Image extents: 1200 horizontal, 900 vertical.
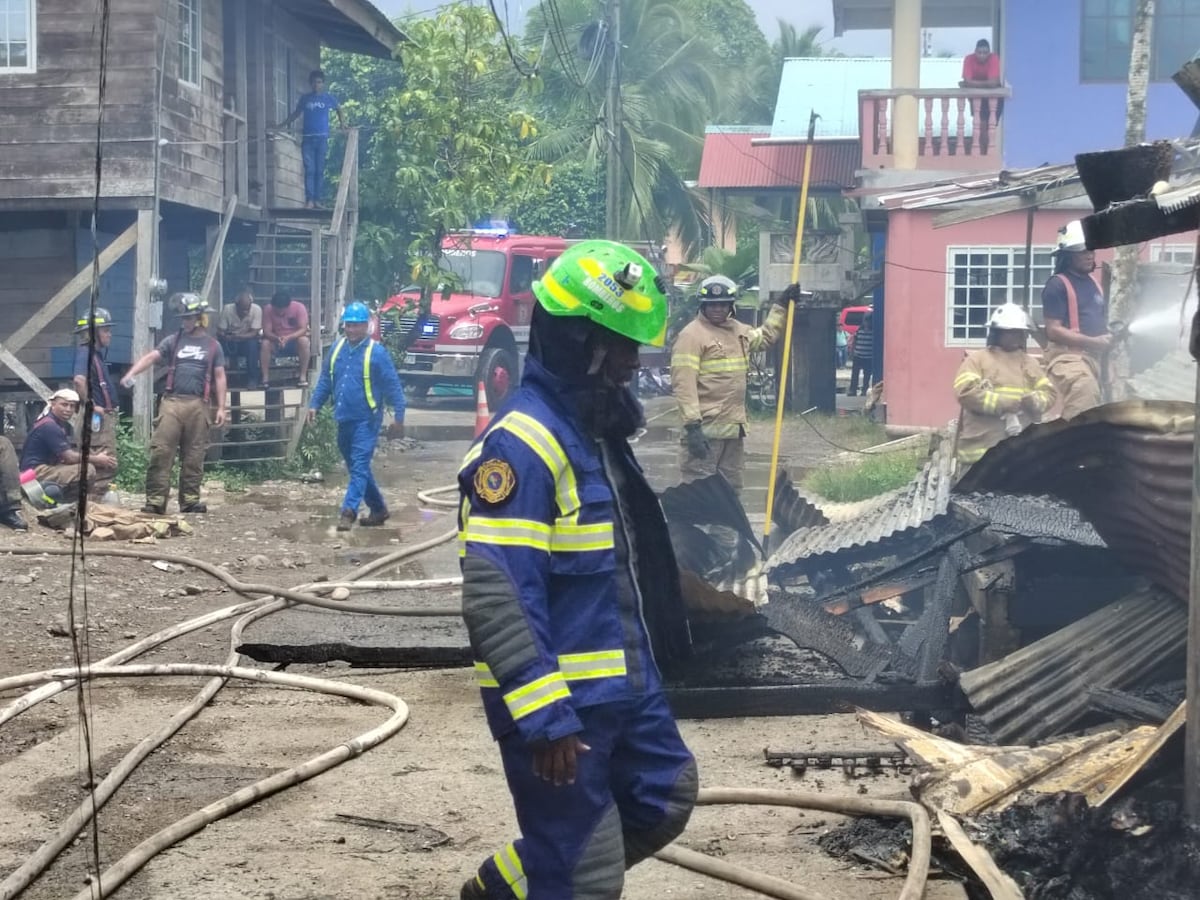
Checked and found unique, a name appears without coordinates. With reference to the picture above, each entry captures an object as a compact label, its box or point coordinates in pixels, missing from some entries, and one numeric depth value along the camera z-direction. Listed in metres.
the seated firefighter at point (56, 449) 11.58
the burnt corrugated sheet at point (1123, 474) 5.36
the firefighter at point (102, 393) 12.13
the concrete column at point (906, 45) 21.03
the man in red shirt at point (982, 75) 19.53
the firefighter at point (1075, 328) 9.24
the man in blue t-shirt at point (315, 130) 19.66
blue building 19.14
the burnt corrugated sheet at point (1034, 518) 6.28
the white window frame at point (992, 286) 18.80
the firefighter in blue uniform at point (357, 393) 12.17
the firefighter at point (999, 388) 8.71
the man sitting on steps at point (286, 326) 17.62
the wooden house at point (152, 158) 15.32
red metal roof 28.64
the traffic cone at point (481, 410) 15.35
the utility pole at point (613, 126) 23.03
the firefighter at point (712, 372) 9.73
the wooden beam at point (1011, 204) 11.50
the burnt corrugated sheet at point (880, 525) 6.97
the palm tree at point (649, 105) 35.41
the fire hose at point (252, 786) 4.16
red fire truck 20.94
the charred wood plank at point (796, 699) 6.05
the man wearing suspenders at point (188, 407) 12.45
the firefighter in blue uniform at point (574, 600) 3.19
